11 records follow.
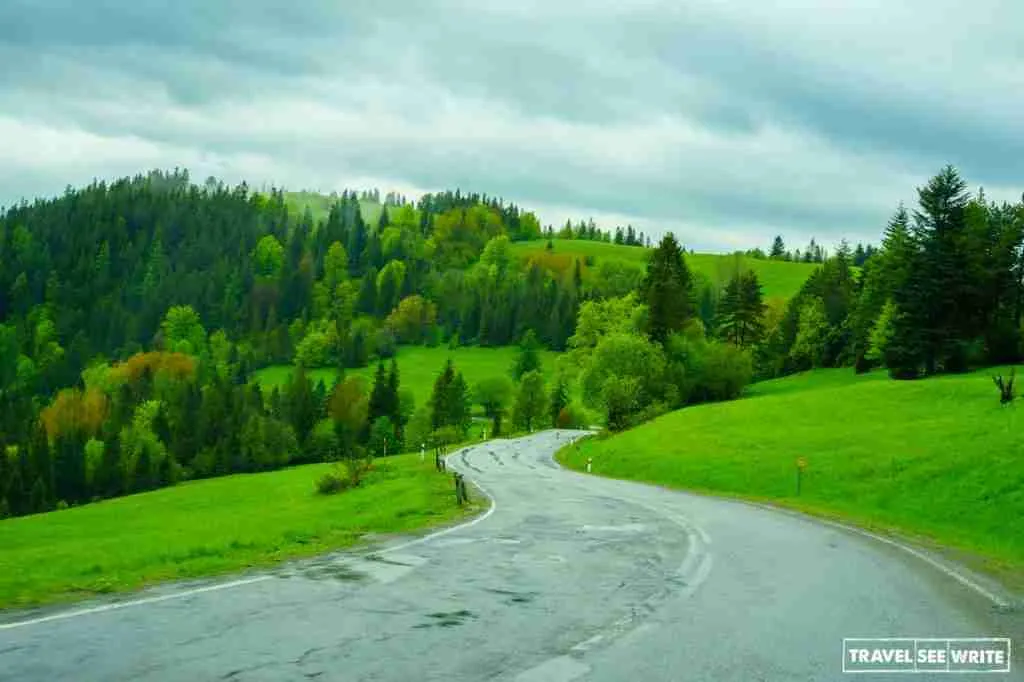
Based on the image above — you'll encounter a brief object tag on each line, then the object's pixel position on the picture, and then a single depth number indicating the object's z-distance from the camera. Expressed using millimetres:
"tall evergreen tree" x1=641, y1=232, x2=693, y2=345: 83125
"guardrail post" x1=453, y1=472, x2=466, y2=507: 24994
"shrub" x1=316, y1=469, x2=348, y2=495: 50219
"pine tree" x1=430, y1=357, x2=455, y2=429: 121375
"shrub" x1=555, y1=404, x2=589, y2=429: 129875
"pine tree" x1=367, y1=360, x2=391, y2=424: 136750
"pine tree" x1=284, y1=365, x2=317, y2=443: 135000
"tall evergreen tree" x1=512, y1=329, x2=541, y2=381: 161750
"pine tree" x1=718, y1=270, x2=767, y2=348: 110125
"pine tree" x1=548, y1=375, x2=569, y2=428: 131875
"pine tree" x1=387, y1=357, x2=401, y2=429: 137000
